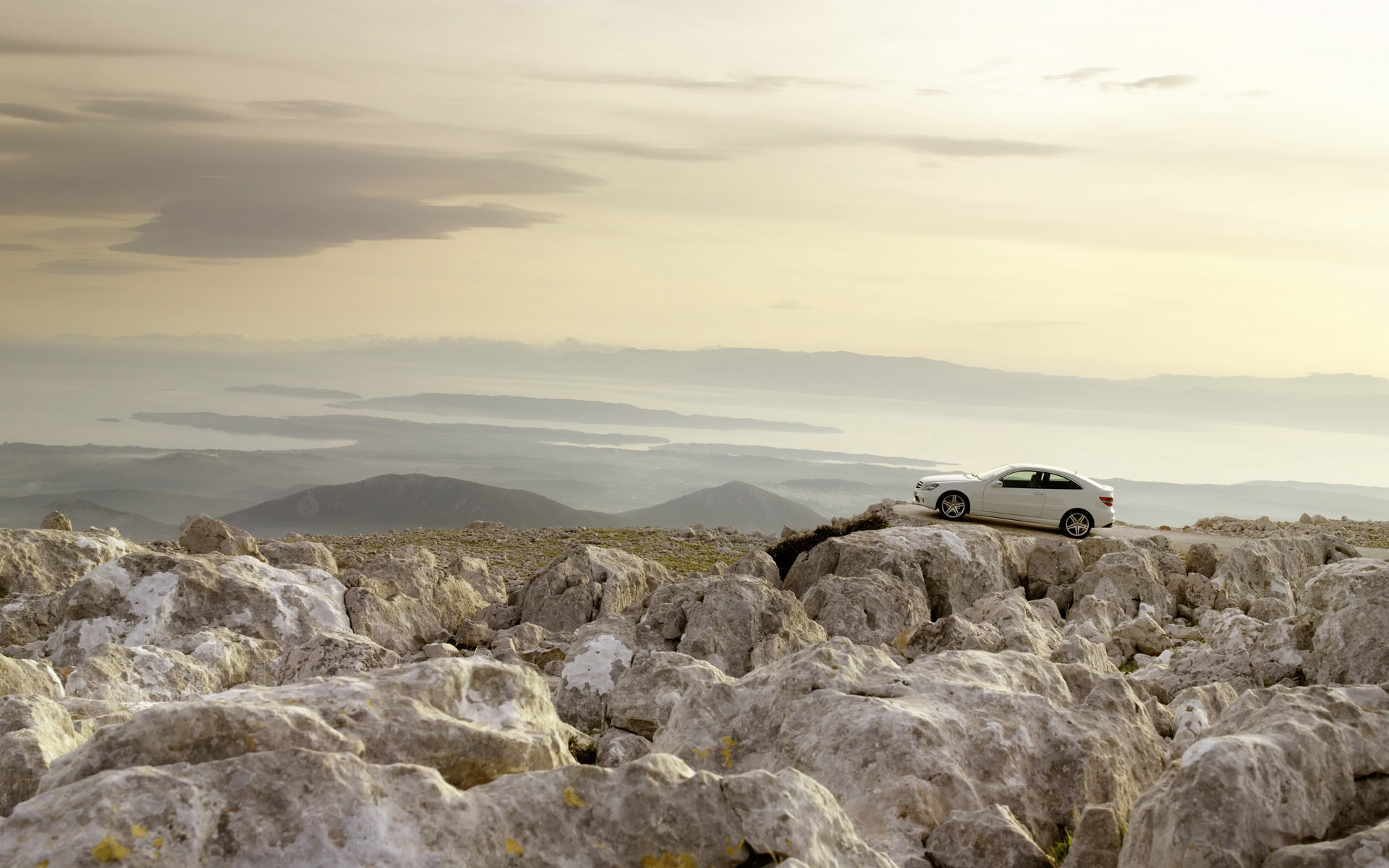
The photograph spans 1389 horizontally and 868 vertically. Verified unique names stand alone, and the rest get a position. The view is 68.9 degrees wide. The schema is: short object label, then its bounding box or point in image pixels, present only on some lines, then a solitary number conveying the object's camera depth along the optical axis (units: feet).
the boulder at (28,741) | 21.48
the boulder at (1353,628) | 39.58
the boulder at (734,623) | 49.96
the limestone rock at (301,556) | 67.41
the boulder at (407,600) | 58.80
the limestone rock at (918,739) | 25.04
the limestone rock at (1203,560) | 83.97
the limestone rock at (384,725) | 17.89
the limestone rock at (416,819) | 15.33
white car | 105.19
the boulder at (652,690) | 33.19
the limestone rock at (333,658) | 36.74
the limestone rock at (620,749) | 30.17
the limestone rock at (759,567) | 70.90
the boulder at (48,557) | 62.80
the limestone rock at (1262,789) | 19.45
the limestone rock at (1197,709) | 31.65
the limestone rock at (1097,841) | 21.94
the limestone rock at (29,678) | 34.04
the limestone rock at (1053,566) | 75.97
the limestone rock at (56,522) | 72.64
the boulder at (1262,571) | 74.84
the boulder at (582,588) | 64.90
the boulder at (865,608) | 57.06
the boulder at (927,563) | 69.41
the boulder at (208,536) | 69.31
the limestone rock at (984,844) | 21.61
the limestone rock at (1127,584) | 70.28
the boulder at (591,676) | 41.09
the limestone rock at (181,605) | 51.37
